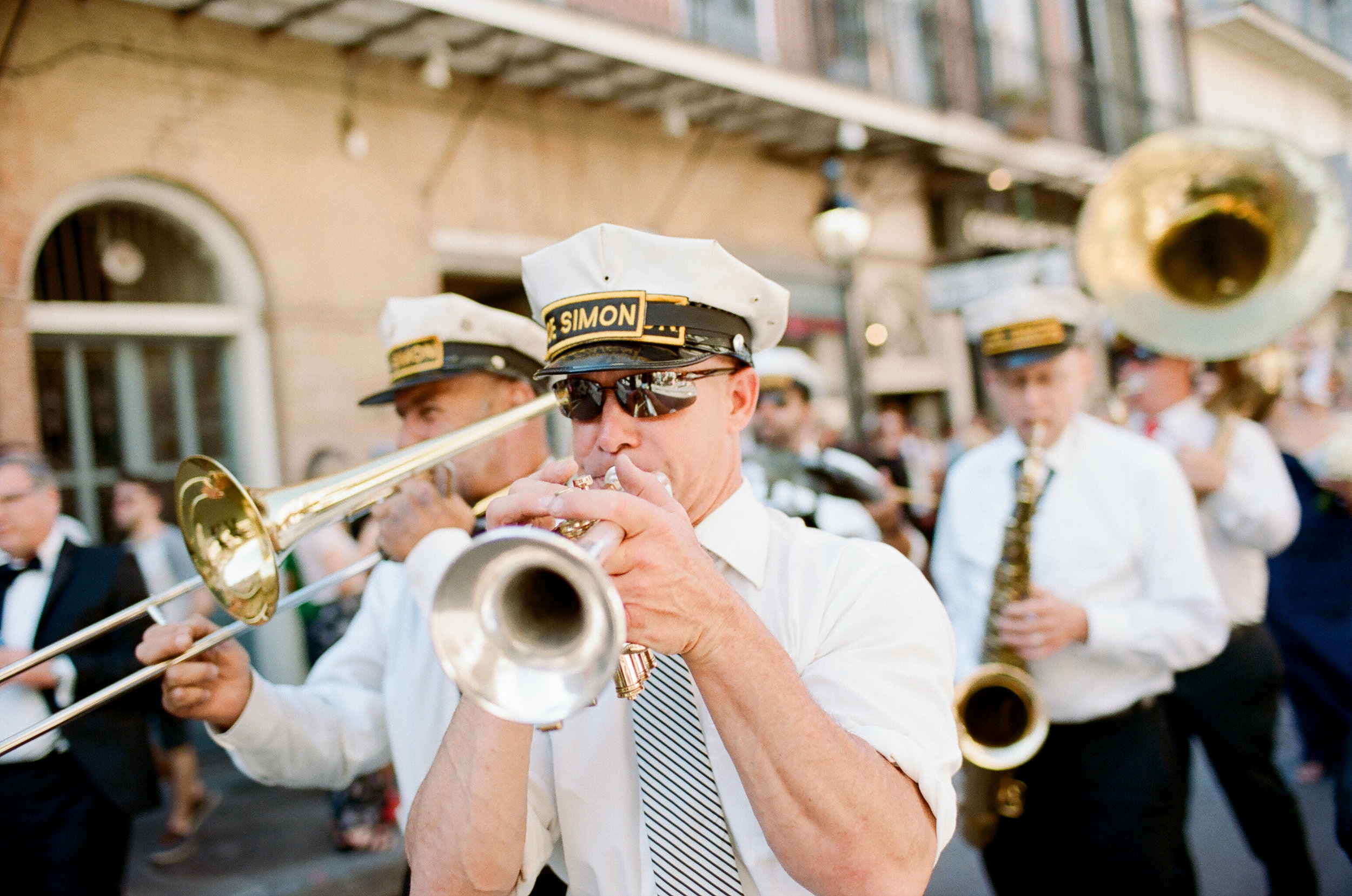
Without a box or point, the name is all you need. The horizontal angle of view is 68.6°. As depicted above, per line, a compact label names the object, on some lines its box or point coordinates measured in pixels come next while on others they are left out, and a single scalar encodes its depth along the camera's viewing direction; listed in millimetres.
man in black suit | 3398
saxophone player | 3033
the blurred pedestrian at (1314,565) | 4770
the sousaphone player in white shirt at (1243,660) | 3771
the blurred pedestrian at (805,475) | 4410
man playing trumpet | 1355
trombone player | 2232
